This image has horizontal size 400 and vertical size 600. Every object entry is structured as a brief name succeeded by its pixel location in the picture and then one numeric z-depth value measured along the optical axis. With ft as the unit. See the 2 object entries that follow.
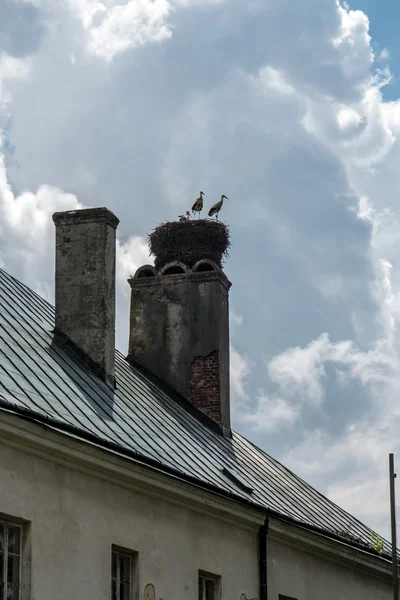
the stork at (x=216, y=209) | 101.76
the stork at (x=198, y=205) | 101.19
